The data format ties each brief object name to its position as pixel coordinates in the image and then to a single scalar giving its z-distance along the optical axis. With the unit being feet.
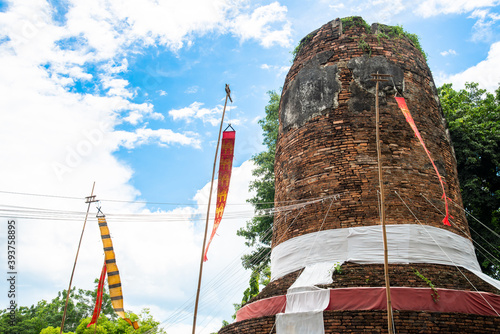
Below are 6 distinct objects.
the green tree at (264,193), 49.24
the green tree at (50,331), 68.70
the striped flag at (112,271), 33.83
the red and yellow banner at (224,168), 29.45
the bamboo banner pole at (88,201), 41.38
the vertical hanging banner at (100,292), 40.81
